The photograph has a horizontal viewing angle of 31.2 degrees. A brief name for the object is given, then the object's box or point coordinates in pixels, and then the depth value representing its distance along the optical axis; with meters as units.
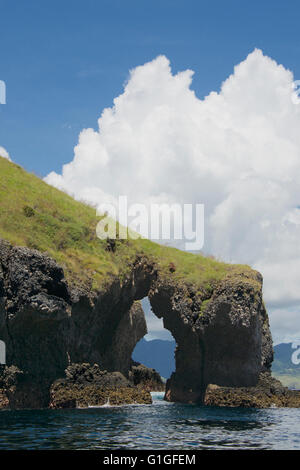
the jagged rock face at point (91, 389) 52.84
